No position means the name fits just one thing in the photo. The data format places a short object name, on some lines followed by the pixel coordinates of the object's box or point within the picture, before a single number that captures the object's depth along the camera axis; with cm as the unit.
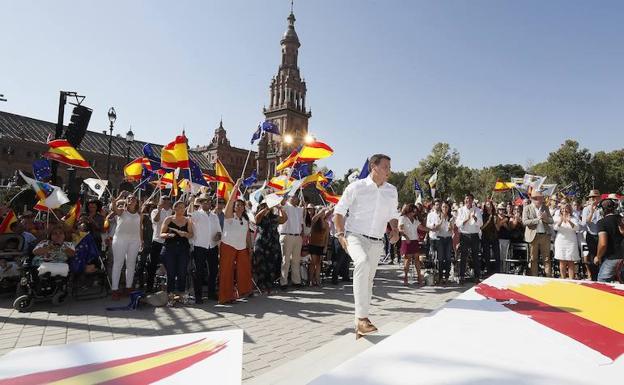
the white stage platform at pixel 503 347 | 251
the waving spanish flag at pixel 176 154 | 995
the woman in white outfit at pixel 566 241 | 984
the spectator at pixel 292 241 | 1009
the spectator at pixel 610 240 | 679
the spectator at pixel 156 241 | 890
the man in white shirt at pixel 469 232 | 1109
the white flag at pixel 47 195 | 881
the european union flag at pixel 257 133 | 1000
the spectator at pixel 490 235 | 1165
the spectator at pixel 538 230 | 1064
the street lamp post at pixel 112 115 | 2290
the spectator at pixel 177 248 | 787
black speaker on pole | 1367
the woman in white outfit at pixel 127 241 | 838
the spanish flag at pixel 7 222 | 895
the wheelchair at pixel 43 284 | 739
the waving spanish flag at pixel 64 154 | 961
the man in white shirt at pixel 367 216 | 498
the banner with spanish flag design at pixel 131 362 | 223
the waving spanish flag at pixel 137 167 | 1292
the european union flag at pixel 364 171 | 955
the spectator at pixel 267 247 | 936
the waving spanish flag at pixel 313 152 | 1070
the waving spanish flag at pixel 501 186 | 1824
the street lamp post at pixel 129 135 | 2554
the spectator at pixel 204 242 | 816
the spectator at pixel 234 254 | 800
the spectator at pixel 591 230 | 1029
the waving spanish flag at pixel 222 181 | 1178
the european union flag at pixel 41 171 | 1122
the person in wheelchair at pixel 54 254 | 746
